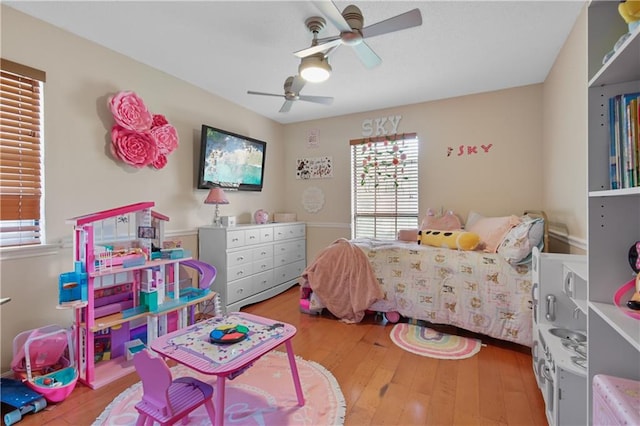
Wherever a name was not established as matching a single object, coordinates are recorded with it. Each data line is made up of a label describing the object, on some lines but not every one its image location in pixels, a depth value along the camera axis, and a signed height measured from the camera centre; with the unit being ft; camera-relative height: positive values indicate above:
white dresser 10.25 -1.78
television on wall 10.68 +2.19
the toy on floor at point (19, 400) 5.24 -3.44
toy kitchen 4.24 -2.23
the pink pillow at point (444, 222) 11.51 -0.42
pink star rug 5.26 -3.70
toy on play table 4.92 -2.10
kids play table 4.20 -2.18
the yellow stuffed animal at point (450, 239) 8.93 -0.89
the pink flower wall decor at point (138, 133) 8.04 +2.45
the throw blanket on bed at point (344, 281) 9.39 -2.26
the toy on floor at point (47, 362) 5.77 -3.14
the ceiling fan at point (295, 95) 8.33 +3.75
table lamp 10.49 +0.63
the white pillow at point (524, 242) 7.48 -0.82
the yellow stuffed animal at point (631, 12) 2.73 +1.89
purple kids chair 3.93 -2.73
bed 7.60 -2.10
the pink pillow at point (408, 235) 11.72 -0.93
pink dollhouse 6.31 -1.86
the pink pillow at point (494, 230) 8.79 -0.62
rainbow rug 7.54 -3.65
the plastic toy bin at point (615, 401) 2.46 -1.73
